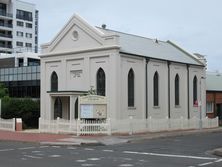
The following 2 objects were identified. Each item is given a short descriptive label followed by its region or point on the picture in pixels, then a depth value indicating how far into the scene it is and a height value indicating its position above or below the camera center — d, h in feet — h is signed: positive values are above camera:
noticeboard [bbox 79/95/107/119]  103.19 -0.23
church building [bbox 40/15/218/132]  110.52 +7.90
